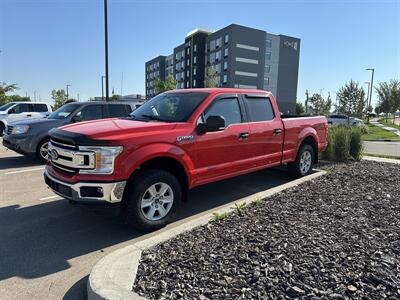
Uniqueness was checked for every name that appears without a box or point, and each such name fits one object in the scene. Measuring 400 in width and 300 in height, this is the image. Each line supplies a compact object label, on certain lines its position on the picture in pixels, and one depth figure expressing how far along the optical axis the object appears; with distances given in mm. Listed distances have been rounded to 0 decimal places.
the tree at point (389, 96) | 36094
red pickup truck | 3943
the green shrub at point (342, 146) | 8844
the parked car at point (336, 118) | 32591
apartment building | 67812
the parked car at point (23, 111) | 16281
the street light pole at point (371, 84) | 42312
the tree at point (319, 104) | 47312
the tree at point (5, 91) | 39950
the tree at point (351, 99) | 32641
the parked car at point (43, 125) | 8759
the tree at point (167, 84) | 38562
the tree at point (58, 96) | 62197
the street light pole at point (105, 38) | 14384
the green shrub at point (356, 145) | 9062
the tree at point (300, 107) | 70781
